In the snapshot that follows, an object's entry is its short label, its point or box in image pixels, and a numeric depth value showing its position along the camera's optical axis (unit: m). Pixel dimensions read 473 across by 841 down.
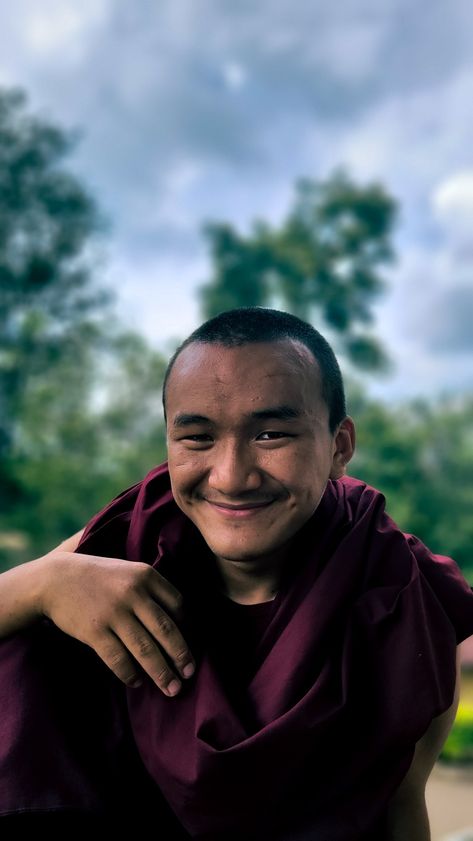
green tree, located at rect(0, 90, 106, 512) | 20.53
